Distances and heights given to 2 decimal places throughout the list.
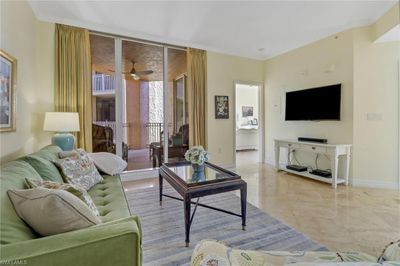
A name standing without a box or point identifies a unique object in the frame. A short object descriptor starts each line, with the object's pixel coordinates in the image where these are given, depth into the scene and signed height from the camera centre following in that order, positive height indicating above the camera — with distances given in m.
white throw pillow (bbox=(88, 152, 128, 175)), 2.58 -0.41
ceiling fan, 4.21 +1.15
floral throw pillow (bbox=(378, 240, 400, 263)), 0.74 -0.44
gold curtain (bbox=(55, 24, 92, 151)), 3.43 +0.87
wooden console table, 3.46 -0.40
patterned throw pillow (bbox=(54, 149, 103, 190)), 1.95 -0.39
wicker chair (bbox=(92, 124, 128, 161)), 3.90 -0.17
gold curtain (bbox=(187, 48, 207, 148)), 4.55 +0.78
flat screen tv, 3.78 +0.49
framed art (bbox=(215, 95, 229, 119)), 4.95 +0.53
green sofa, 0.77 -0.44
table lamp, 3.02 +0.06
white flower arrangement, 2.44 -0.30
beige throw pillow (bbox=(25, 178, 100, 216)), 1.27 -0.34
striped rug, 1.84 -1.02
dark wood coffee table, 1.93 -0.54
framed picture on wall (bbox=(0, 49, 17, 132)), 2.15 +0.43
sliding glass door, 3.94 +0.60
